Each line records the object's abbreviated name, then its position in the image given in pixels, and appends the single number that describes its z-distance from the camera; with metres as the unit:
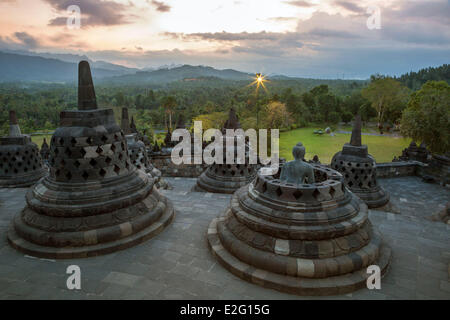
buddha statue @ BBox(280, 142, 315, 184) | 5.38
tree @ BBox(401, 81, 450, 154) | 22.11
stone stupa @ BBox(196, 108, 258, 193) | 10.52
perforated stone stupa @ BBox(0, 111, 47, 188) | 10.90
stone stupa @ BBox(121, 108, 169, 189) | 10.95
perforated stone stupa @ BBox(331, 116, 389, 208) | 11.65
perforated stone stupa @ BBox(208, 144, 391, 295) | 4.39
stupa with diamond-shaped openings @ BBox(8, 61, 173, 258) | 5.38
